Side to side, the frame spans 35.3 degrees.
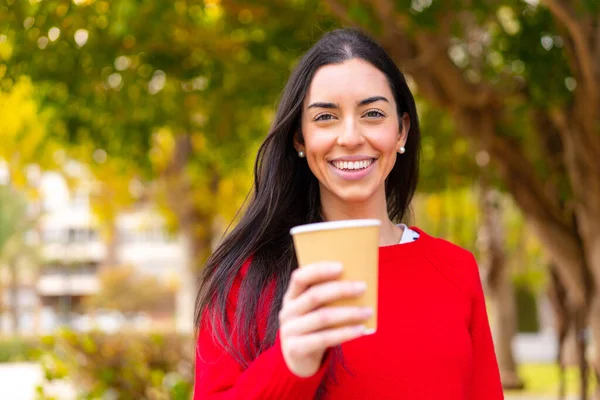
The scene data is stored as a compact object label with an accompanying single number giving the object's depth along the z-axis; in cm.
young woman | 193
